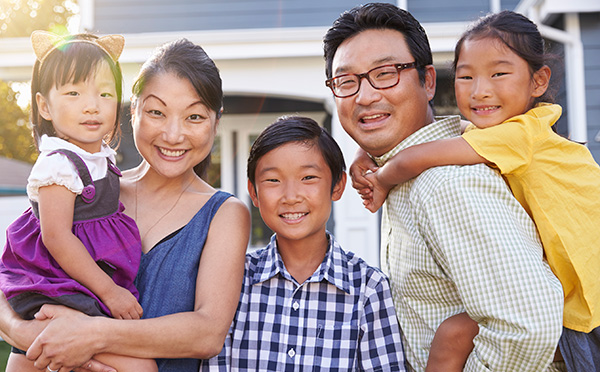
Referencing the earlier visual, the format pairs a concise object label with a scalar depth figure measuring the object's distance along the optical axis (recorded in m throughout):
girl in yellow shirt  1.65
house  6.23
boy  1.91
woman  1.74
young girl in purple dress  1.80
